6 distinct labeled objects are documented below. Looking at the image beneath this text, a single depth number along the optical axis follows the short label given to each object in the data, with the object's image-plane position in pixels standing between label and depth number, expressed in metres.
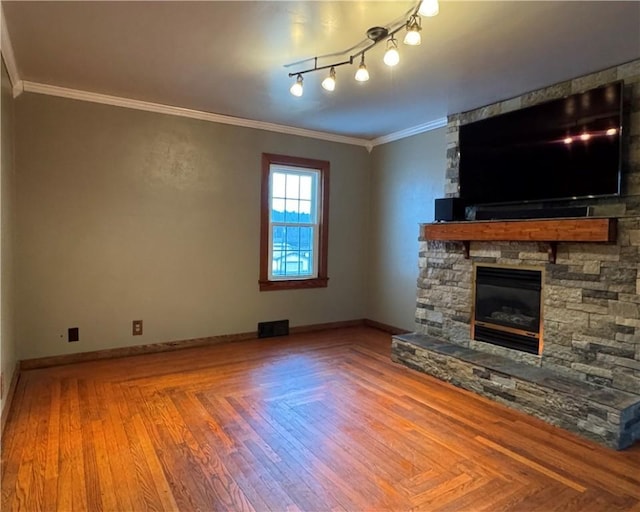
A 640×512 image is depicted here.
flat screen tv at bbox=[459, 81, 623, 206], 2.83
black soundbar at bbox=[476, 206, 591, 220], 2.96
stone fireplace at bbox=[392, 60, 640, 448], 2.62
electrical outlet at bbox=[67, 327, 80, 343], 3.71
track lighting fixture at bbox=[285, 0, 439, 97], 1.89
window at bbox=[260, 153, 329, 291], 4.70
